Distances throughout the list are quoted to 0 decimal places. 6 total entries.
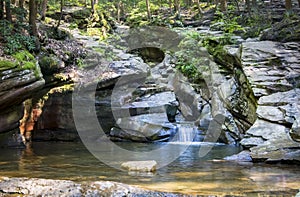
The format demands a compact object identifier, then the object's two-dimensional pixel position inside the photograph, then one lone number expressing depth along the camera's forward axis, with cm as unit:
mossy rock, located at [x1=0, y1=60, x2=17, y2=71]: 1009
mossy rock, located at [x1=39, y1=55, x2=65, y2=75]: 1334
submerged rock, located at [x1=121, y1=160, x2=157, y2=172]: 780
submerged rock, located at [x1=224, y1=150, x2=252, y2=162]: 912
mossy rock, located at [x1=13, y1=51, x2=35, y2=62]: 1118
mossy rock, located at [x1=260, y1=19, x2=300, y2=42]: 1382
